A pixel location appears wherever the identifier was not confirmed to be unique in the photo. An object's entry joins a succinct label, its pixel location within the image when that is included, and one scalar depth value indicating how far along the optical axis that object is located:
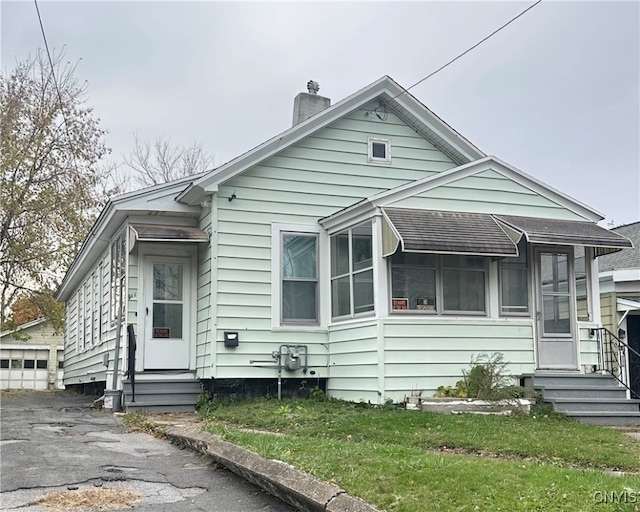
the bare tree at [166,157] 34.28
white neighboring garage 31.22
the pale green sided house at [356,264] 10.55
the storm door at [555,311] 11.16
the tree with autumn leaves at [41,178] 25.25
